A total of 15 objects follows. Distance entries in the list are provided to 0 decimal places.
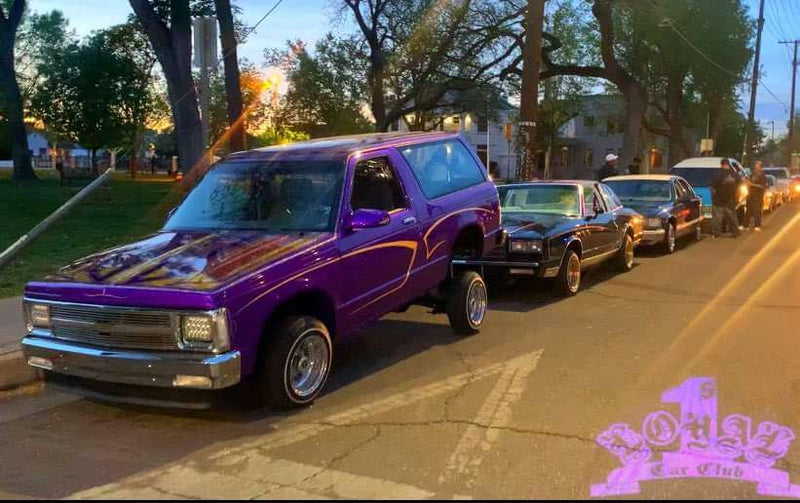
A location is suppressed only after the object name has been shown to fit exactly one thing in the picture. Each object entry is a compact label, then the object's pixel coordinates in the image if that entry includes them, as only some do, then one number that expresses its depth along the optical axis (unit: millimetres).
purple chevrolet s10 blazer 4523
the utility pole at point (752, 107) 36238
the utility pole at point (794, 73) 62028
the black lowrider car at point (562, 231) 8883
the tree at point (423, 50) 25344
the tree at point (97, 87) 35594
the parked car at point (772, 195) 24752
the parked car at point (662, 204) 13578
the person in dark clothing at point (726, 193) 16703
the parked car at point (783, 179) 31919
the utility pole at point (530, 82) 15180
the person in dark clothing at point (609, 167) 17503
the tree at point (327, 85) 31375
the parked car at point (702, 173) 18703
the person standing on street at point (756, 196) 18500
